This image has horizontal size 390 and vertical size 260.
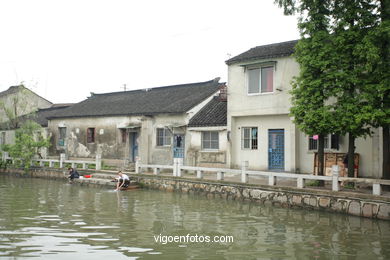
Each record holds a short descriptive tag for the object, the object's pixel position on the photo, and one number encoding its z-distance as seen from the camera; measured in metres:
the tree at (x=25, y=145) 25.06
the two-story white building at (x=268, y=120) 17.66
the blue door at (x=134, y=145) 24.86
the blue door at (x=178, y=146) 22.36
